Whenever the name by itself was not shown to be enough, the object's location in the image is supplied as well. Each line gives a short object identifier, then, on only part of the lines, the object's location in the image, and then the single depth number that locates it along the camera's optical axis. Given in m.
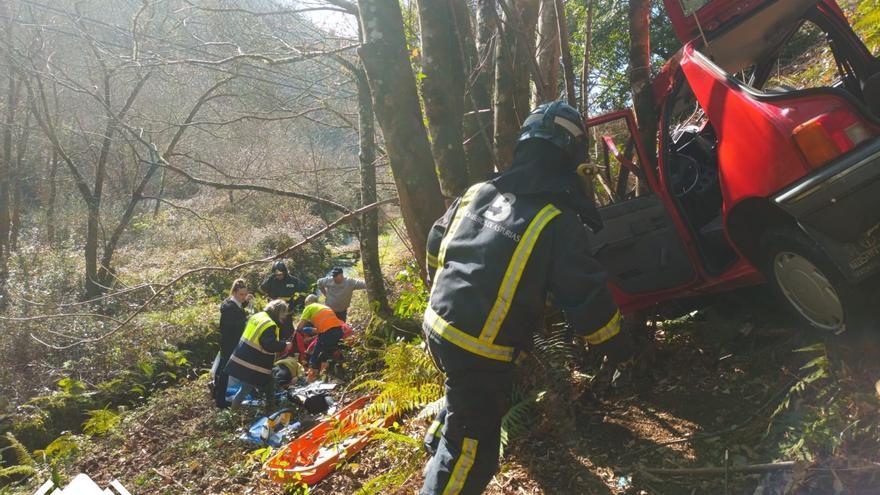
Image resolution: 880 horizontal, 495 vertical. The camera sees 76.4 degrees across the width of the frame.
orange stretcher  4.39
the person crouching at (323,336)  7.44
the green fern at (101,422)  7.41
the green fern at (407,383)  4.25
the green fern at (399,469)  3.57
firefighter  2.50
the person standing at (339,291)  9.23
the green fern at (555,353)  3.45
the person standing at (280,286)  9.22
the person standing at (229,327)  7.29
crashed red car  2.47
